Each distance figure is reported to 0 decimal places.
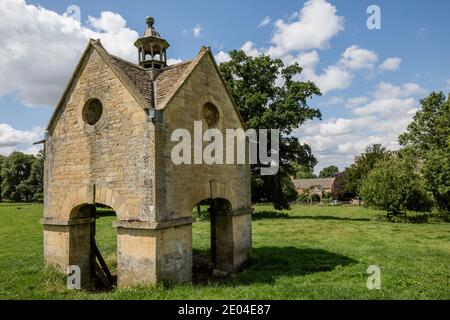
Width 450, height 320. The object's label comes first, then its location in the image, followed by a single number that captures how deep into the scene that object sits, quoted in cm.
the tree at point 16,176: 7494
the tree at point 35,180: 7429
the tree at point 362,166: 4616
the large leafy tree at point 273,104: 3231
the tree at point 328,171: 13868
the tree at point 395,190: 2944
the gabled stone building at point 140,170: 913
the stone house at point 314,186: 8299
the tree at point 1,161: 7869
